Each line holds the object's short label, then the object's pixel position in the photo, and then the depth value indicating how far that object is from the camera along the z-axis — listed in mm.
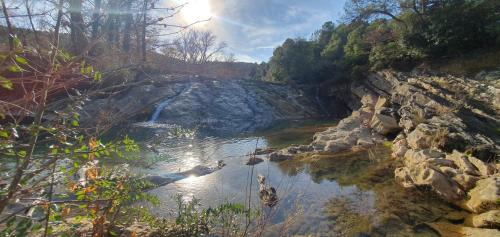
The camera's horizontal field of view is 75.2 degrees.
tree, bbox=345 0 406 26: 22581
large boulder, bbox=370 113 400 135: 14523
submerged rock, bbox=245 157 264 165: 12023
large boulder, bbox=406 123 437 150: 10273
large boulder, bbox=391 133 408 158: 10823
